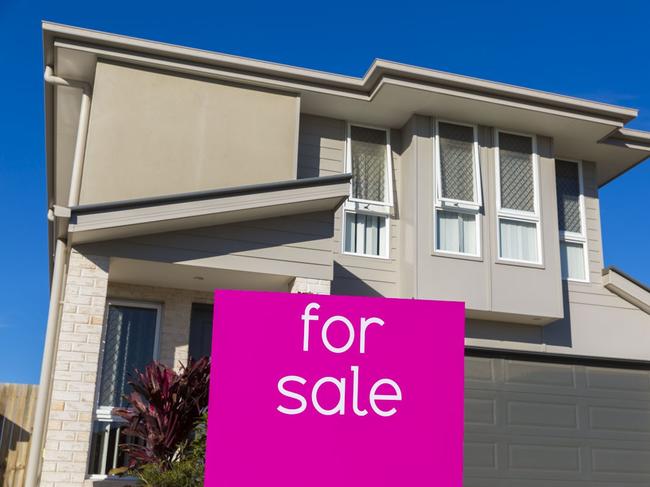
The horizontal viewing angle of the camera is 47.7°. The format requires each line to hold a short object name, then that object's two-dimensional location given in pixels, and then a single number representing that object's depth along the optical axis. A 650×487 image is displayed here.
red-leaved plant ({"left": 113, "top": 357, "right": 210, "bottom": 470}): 7.34
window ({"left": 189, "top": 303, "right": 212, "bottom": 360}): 9.73
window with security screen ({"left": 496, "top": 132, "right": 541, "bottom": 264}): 11.08
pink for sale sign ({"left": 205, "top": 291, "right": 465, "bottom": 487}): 2.06
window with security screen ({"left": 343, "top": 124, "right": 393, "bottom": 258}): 10.91
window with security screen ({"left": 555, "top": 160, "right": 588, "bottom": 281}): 11.78
